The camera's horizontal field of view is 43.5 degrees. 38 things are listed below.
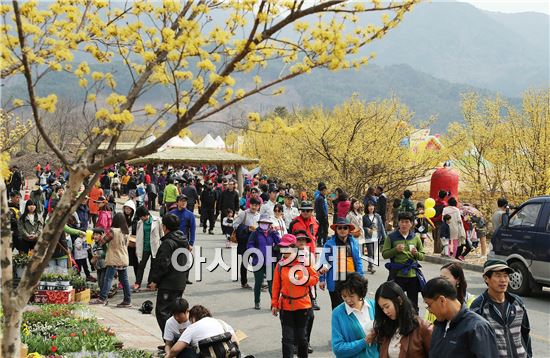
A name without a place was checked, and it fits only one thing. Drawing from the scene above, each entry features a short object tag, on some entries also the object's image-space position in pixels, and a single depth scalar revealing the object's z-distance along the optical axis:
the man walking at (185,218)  13.21
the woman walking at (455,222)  16.22
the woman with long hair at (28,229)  12.09
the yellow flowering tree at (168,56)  4.84
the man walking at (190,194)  21.75
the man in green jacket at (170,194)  21.21
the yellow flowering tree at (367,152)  24.92
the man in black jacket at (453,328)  4.26
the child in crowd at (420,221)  16.43
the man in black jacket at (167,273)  8.74
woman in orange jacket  7.65
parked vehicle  12.05
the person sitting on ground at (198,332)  6.51
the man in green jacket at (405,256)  8.59
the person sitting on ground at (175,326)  7.25
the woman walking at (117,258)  11.12
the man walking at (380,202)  18.81
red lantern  24.17
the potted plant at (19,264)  11.02
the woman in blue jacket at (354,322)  5.26
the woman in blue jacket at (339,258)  8.55
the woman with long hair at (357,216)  14.73
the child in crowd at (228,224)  17.84
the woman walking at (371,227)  15.09
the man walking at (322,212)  16.60
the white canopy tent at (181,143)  43.28
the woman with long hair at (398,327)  4.75
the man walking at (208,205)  21.25
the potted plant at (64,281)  10.83
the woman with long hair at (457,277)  5.72
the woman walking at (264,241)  11.35
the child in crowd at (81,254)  13.20
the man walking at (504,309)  5.51
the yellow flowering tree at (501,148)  20.55
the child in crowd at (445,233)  16.34
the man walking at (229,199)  19.92
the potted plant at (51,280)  10.80
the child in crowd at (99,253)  11.58
